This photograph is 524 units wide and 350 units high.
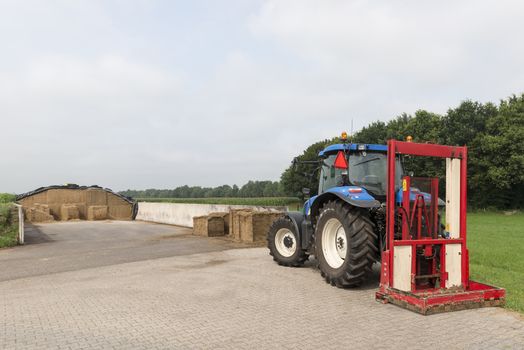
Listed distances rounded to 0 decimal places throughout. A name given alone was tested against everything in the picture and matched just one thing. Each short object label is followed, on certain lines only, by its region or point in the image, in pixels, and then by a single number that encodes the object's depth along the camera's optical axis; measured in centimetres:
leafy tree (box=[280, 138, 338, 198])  4678
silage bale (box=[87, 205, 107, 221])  3099
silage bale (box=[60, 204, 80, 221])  3059
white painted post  1548
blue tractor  690
